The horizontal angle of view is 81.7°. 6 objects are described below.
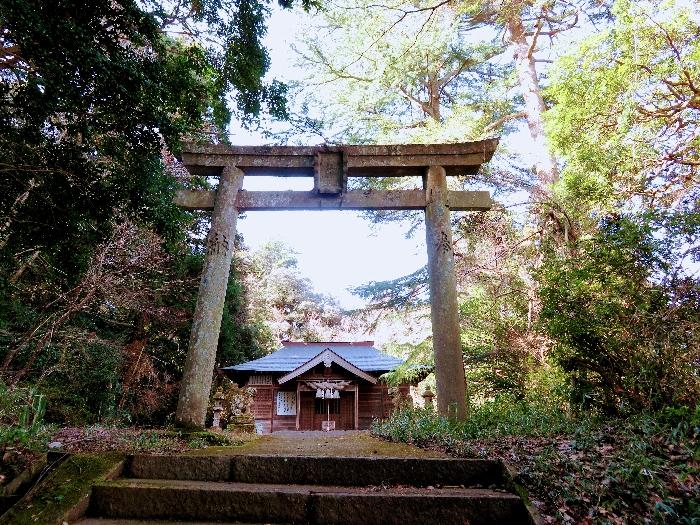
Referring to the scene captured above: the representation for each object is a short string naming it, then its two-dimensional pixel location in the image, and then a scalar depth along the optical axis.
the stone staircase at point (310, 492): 2.72
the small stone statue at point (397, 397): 16.35
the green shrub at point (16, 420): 3.02
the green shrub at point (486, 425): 4.64
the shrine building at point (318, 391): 16.73
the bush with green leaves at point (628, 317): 4.42
